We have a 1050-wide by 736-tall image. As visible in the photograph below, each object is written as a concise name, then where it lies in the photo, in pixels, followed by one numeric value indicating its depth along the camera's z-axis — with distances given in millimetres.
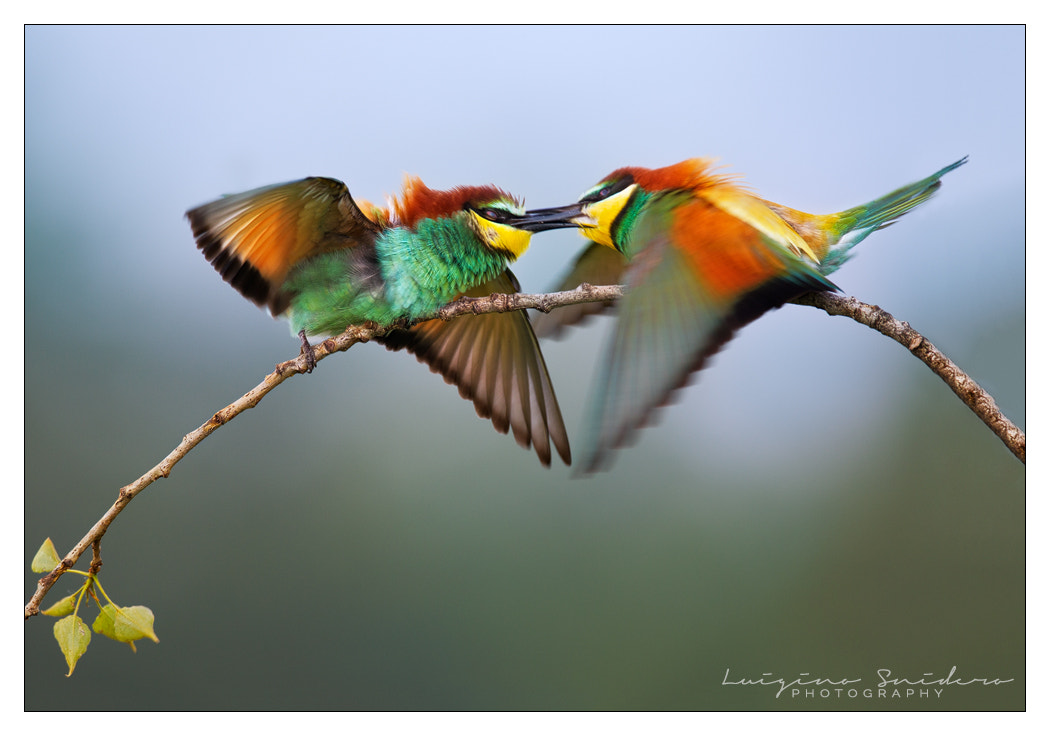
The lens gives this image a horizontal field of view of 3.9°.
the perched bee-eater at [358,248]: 8648
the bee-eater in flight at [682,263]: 8609
